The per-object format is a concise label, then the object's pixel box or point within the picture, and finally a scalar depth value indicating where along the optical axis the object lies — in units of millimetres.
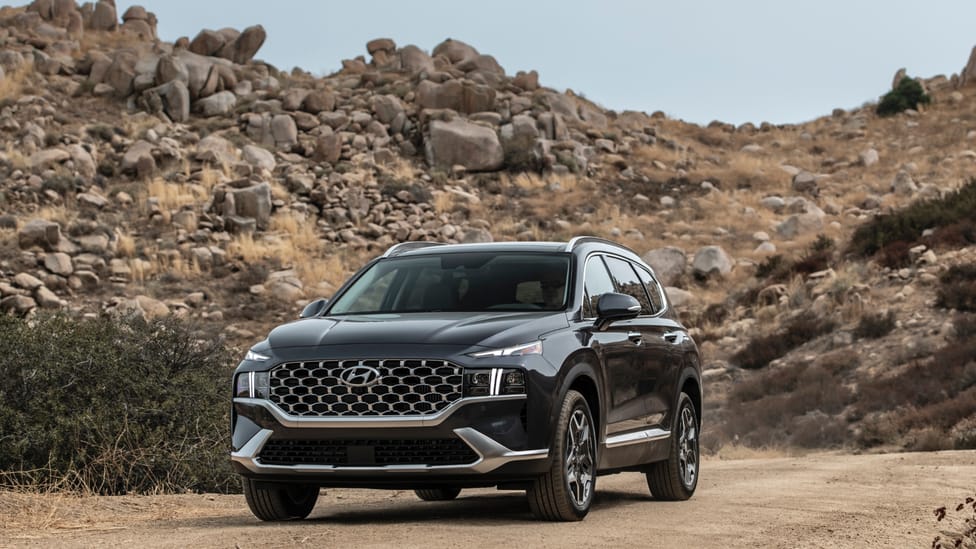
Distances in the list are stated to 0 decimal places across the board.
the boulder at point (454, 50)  53531
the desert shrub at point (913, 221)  31719
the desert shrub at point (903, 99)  57438
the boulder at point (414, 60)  50428
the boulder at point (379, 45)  55531
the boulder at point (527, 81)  49781
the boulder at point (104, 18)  52188
